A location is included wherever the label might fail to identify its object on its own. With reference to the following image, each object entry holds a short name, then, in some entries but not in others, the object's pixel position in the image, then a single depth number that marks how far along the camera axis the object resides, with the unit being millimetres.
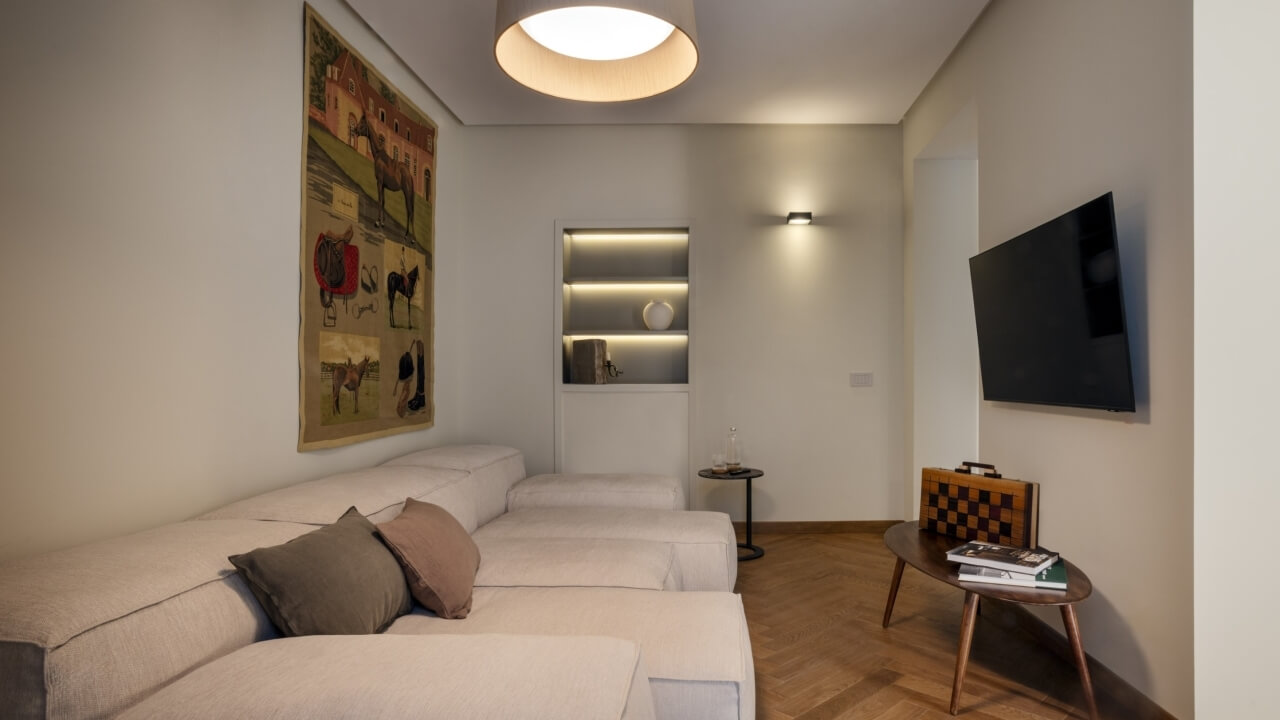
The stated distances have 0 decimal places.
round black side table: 4271
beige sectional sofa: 1138
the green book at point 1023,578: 2250
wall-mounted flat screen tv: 2211
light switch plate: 4859
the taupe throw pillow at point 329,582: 1589
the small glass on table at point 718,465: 4473
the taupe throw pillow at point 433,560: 2006
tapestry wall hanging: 2939
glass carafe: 4586
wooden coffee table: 2137
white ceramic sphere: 4816
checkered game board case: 2727
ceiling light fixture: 1938
